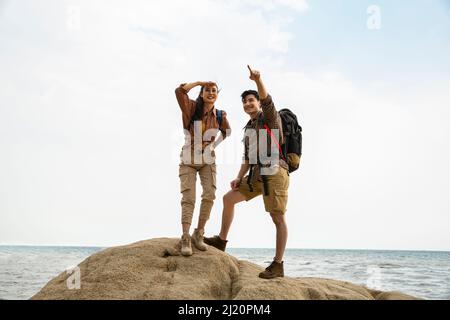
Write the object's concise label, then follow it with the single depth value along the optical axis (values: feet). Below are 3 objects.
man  16.80
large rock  14.29
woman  17.67
